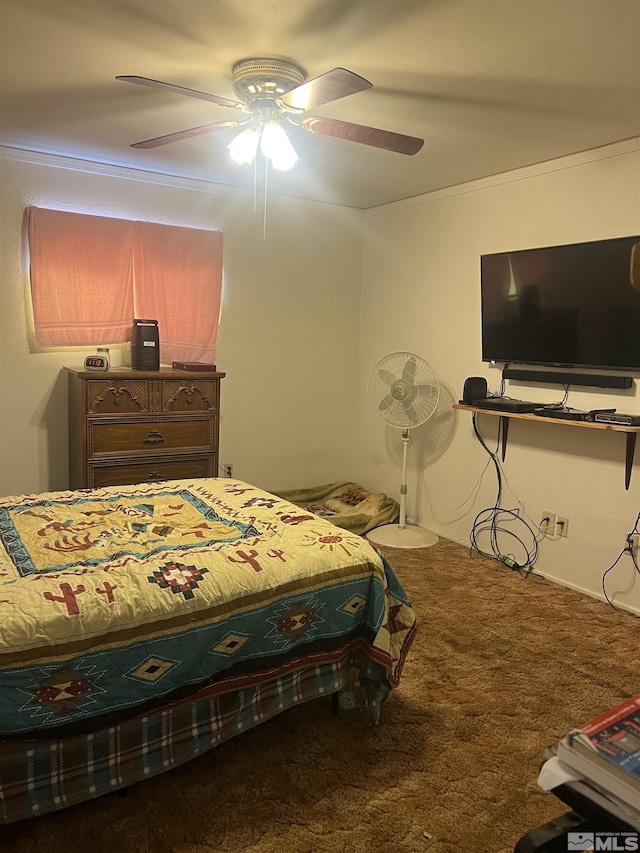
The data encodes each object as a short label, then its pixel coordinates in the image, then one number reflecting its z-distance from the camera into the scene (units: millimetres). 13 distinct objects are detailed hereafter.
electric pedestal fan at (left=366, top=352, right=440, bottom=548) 4031
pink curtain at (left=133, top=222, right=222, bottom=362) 4113
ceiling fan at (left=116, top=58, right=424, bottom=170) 2166
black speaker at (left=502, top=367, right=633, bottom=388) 3209
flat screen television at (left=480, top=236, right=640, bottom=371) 3127
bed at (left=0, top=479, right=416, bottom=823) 1608
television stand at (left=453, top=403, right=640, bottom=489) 3031
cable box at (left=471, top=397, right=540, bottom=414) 3471
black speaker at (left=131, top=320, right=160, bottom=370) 3797
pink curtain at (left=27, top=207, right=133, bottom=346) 3752
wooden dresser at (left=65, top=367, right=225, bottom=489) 3561
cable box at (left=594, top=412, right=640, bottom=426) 3021
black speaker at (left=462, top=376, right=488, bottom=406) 3861
